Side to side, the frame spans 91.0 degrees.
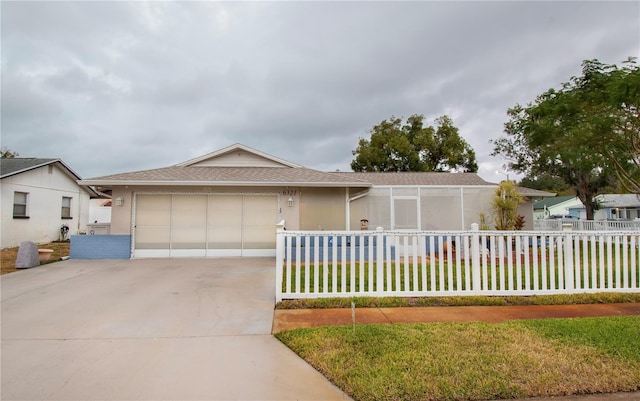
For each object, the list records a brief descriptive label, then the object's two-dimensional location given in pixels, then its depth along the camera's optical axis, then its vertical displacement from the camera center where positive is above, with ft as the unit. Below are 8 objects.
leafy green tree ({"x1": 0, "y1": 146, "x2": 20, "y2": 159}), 94.12 +19.20
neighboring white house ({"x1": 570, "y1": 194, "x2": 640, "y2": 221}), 112.48 +3.67
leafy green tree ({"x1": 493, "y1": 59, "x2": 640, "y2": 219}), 19.04 +6.33
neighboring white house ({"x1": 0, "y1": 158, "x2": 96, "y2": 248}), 45.24 +2.54
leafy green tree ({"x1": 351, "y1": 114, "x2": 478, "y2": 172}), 96.32 +20.23
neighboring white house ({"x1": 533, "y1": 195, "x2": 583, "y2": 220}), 145.25 +4.92
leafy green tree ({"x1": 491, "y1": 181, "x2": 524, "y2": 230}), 39.04 +1.15
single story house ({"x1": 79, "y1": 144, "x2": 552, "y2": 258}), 35.86 +1.12
